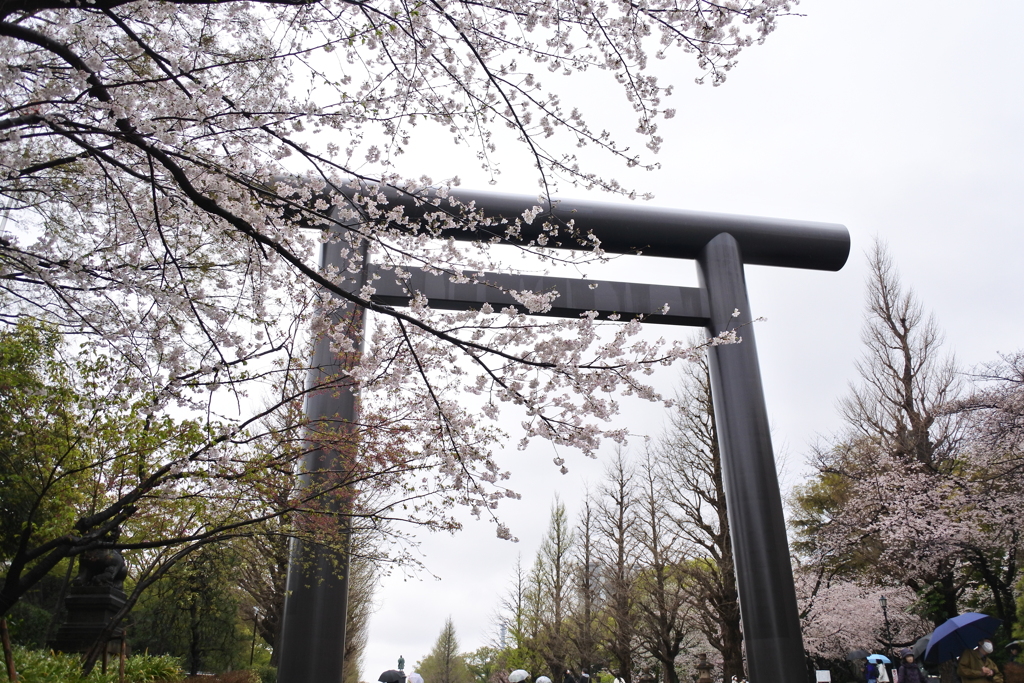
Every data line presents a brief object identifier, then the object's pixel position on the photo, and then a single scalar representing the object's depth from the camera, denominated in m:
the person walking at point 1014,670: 9.59
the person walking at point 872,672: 11.70
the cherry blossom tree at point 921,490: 10.41
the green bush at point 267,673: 13.73
